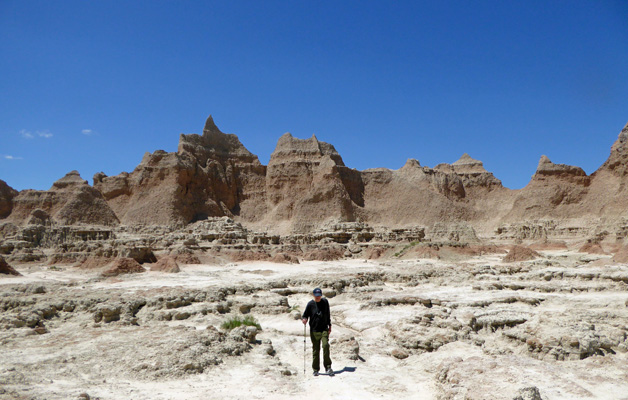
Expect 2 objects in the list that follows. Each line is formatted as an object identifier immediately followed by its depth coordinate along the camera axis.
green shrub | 9.29
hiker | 6.85
